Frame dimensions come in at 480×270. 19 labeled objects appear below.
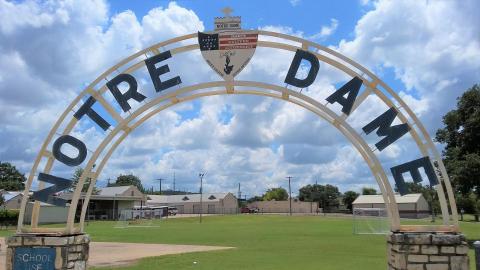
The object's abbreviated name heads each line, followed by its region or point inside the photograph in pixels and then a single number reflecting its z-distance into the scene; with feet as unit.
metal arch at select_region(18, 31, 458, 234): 28.32
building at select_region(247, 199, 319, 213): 315.17
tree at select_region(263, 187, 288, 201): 391.24
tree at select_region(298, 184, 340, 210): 359.25
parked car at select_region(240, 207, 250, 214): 308.87
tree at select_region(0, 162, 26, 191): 238.07
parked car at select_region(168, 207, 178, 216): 273.13
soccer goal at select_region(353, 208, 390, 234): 110.11
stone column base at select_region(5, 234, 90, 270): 29.73
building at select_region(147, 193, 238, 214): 303.27
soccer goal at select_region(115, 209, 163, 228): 164.25
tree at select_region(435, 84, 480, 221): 77.46
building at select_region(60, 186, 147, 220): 214.14
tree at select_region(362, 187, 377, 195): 349.20
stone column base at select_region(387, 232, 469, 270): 27.25
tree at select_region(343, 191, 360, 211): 344.49
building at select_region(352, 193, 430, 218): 256.93
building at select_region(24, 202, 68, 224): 183.28
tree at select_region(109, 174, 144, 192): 382.32
